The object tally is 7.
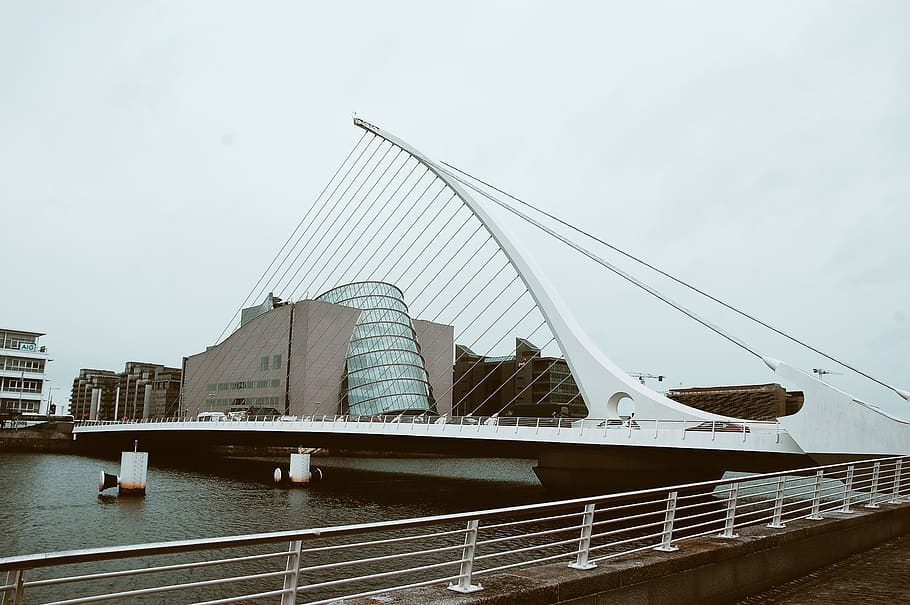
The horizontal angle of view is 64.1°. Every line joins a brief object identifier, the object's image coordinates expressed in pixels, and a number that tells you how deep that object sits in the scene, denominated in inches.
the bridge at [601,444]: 1042.1
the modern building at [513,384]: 4350.4
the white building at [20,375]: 3125.0
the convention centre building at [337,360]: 3449.8
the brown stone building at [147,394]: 5521.7
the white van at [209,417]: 2722.7
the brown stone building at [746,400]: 3730.3
